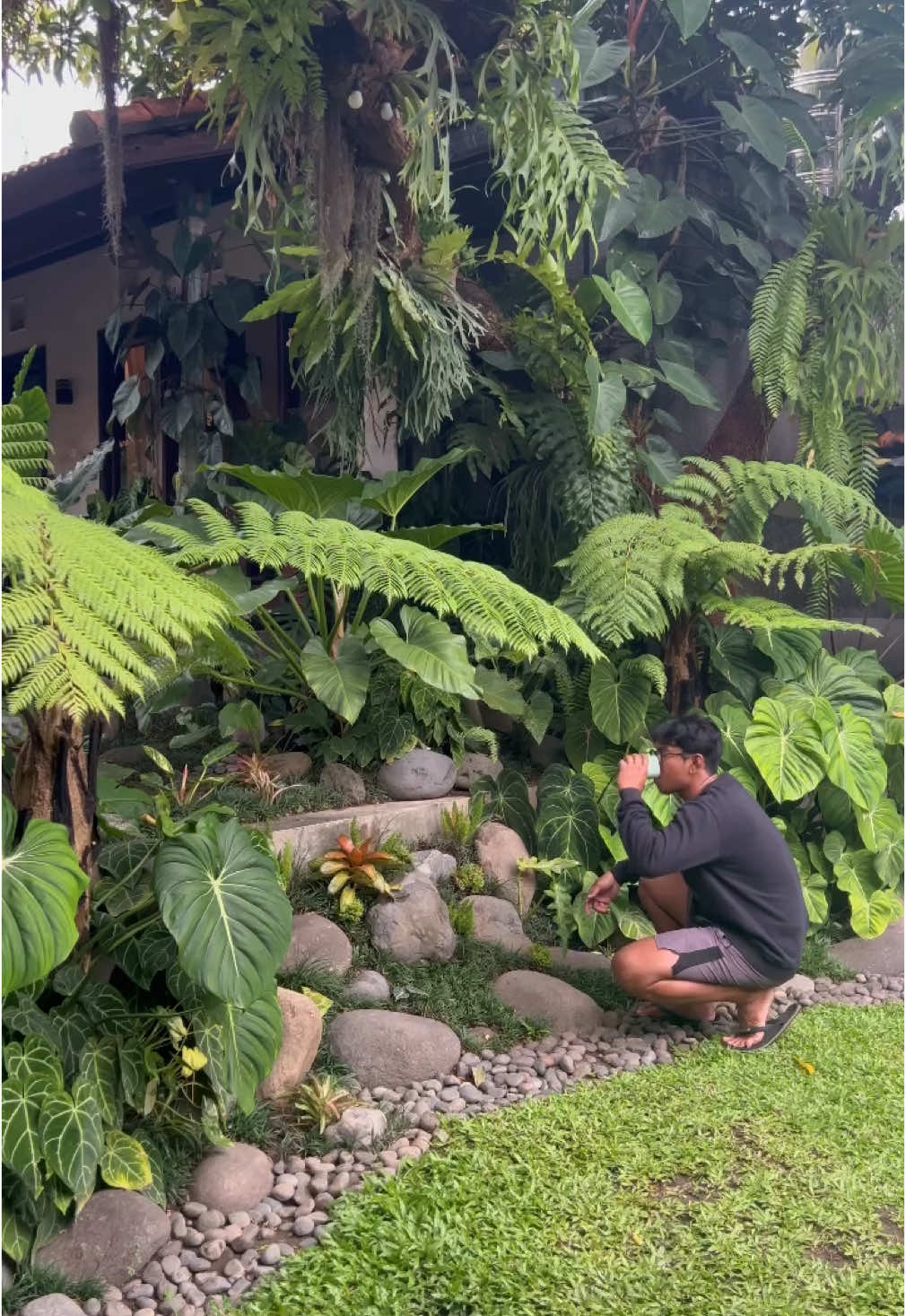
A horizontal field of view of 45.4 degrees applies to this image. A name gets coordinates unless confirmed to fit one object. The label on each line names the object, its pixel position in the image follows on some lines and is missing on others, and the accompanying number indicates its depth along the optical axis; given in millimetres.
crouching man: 2896
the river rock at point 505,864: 3631
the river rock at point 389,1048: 2707
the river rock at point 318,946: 2963
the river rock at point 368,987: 2949
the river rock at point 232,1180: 2213
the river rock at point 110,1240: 2014
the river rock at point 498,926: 3410
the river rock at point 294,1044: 2527
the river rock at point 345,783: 3701
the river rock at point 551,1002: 3090
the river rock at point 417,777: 3773
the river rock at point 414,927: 3156
